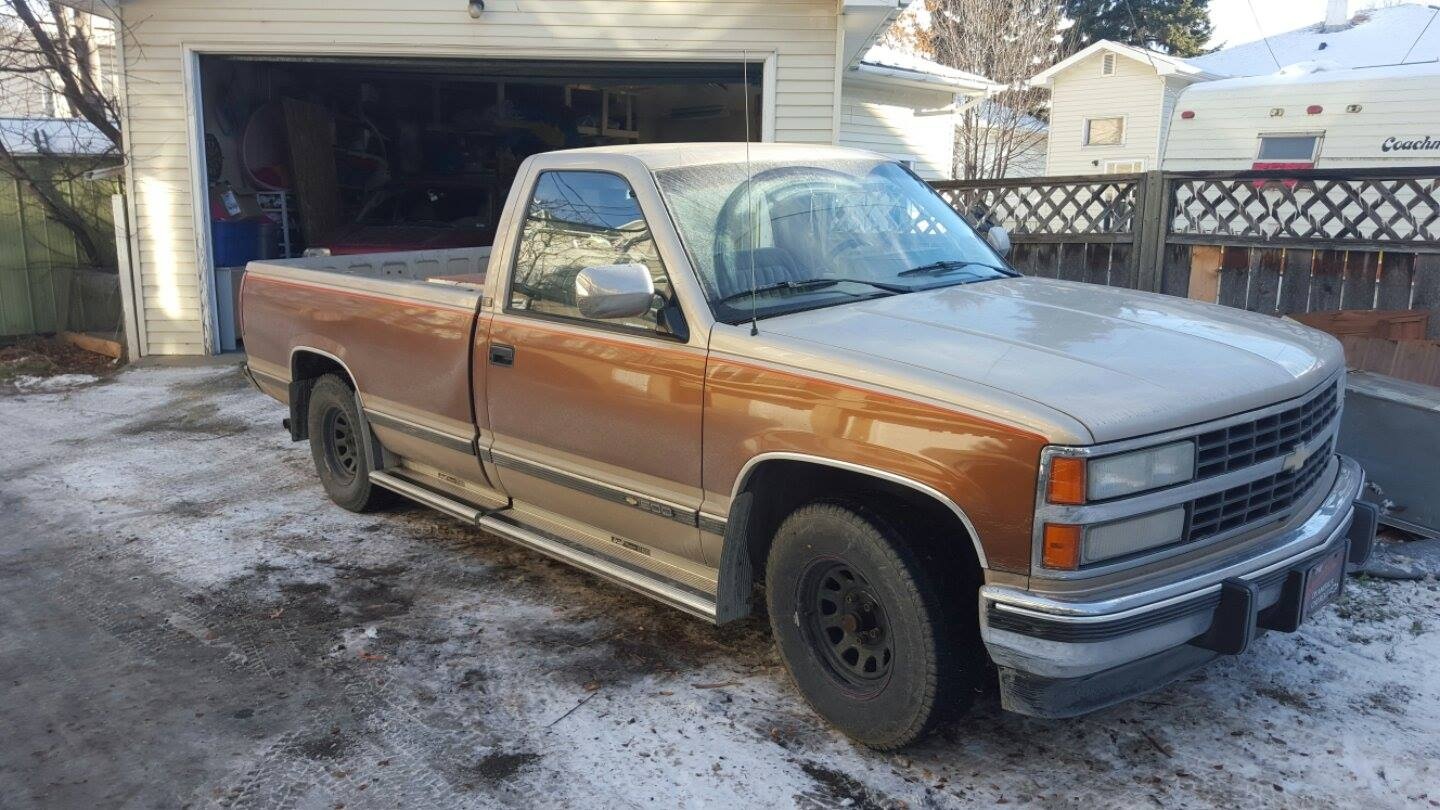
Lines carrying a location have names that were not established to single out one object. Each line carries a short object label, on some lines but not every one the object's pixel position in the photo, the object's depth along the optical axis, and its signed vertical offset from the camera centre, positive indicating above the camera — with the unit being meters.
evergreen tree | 34.91 +5.89
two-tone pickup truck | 3.02 -0.72
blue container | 11.79 -0.54
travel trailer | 12.50 +1.12
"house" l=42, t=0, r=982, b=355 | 10.94 +1.22
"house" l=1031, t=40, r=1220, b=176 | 24.73 +2.37
